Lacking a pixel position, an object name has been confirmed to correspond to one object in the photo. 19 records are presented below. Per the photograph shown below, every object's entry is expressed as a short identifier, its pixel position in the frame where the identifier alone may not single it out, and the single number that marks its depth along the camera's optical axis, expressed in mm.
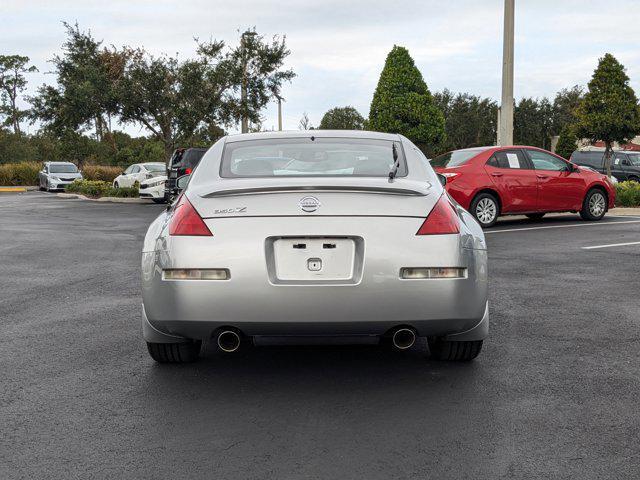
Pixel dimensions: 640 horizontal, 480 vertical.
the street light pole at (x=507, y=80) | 18578
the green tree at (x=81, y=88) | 31953
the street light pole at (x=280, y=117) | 53406
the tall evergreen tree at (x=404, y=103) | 35969
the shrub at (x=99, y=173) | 47338
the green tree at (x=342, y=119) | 95312
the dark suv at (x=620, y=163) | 32938
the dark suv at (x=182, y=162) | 24250
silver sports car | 4148
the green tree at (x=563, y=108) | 69250
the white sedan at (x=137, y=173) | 32438
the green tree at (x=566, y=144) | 53366
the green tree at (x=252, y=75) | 33000
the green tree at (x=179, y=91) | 31750
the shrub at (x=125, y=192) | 31297
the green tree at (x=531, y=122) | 68750
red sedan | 15125
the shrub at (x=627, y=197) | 20844
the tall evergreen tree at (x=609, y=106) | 32469
